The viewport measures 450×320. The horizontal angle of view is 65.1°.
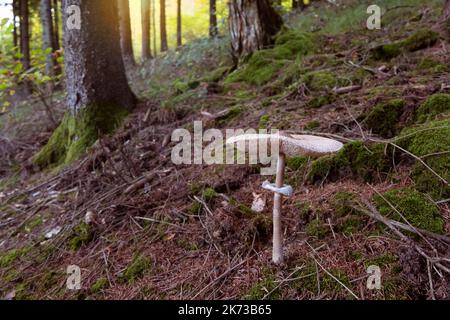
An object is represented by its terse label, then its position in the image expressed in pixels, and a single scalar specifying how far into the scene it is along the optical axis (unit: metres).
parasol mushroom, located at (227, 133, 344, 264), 1.66
